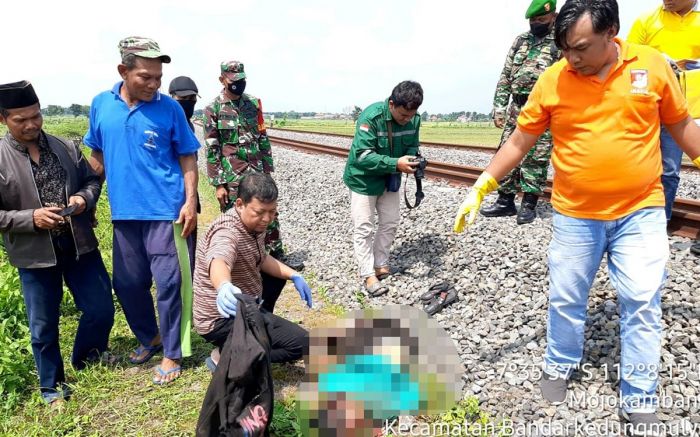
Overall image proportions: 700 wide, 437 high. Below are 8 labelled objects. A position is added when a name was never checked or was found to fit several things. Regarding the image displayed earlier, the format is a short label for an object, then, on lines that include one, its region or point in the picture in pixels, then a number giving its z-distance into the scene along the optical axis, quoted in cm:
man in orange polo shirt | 236
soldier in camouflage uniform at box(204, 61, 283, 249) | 511
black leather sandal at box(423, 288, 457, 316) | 393
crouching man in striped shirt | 298
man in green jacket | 431
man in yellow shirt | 377
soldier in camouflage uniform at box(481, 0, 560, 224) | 500
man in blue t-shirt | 330
